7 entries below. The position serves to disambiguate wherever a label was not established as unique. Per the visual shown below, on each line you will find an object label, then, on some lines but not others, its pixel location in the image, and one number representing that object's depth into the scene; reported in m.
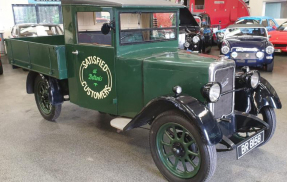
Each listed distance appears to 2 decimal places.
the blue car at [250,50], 7.26
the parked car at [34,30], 8.68
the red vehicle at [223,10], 13.98
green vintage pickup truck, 2.51
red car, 9.74
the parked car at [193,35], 9.21
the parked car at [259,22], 11.20
